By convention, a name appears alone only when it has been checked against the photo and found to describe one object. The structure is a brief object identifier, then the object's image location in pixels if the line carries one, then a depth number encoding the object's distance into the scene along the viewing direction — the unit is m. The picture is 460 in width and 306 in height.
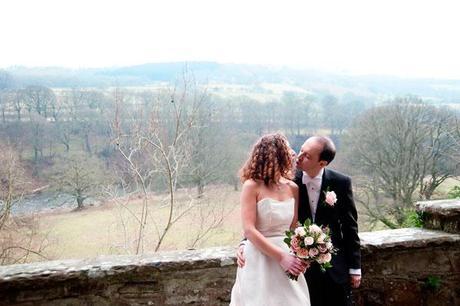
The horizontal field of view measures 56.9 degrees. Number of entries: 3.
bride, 2.04
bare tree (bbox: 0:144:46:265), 7.81
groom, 2.22
